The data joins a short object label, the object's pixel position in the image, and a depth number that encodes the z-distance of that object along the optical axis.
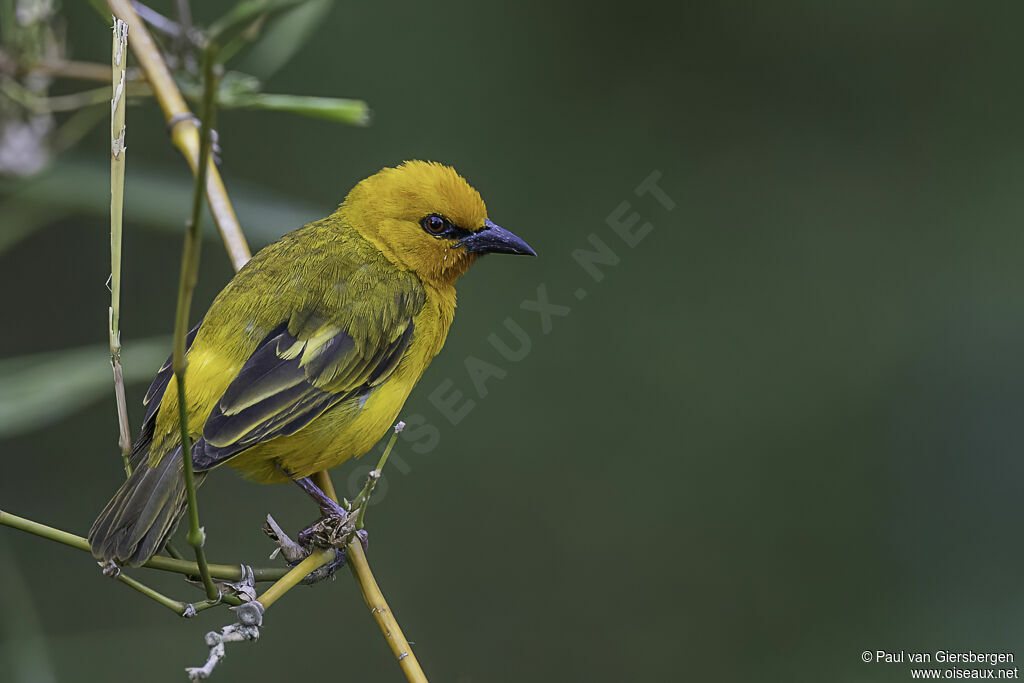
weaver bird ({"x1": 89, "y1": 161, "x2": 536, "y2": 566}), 6.01
